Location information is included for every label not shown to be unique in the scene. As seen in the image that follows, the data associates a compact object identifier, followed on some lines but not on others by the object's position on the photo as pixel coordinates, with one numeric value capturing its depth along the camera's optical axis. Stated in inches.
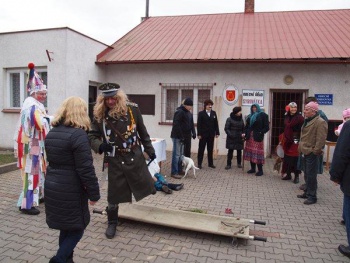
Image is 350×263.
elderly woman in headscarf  291.1
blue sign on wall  366.9
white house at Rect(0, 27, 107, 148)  361.4
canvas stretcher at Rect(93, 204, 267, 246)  148.1
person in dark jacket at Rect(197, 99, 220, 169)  319.9
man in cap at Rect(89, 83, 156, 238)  142.9
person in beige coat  203.9
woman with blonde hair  107.7
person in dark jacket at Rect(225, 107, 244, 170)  318.4
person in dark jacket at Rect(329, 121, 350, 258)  132.0
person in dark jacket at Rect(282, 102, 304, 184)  260.2
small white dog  279.6
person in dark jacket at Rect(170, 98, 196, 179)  280.7
